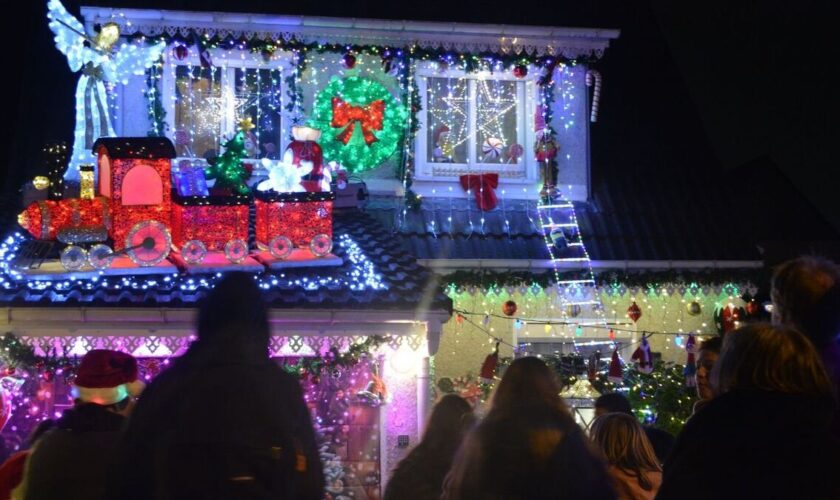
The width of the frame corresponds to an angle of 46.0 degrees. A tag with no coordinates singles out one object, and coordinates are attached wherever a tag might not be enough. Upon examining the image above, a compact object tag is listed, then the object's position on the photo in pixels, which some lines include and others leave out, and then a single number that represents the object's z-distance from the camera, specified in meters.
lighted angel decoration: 11.38
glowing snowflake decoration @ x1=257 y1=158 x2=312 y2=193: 10.88
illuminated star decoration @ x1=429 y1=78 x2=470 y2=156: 12.95
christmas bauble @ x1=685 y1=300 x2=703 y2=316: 12.52
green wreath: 12.41
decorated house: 9.73
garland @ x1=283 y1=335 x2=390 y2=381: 10.05
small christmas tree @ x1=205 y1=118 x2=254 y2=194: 10.61
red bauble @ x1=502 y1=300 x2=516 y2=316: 11.62
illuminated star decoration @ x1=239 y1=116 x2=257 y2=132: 11.77
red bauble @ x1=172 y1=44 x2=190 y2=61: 11.98
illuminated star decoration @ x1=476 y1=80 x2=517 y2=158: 13.05
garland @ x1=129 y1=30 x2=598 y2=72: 12.05
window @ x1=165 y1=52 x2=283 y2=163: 12.25
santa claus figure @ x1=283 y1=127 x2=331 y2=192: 11.28
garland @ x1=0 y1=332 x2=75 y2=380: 9.61
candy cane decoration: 13.05
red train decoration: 9.88
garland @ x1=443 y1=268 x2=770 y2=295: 11.70
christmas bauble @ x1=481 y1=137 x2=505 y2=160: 12.95
